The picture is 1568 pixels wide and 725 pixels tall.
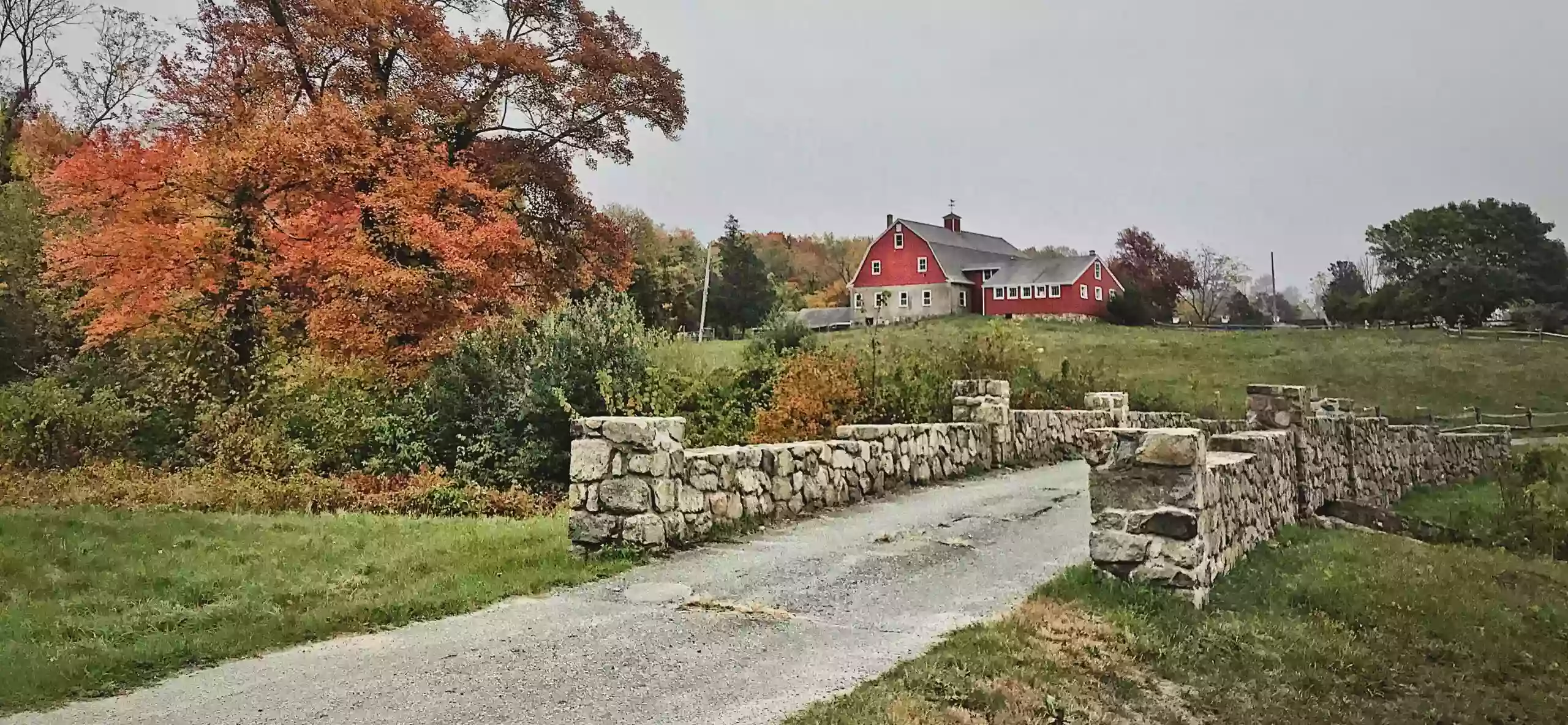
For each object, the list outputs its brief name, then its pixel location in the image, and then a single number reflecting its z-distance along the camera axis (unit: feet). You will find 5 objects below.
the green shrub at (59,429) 39.06
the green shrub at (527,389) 36.42
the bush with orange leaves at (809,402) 39.29
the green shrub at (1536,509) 36.88
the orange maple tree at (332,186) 44.78
